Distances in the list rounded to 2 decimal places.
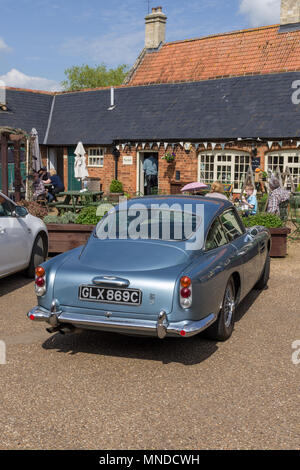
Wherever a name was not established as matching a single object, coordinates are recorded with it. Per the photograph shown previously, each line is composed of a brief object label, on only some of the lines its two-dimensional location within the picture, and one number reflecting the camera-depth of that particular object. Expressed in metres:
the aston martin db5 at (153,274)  4.54
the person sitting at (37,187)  15.60
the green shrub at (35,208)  11.32
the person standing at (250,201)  11.27
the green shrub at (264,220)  9.84
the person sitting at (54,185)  17.48
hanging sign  18.60
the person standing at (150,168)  21.59
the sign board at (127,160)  22.45
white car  7.35
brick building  19.14
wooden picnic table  13.12
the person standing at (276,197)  11.61
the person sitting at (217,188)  9.86
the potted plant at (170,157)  20.75
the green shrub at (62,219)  10.05
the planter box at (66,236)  9.69
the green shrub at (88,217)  9.95
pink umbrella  12.24
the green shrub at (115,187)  22.17
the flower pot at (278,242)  9.68
